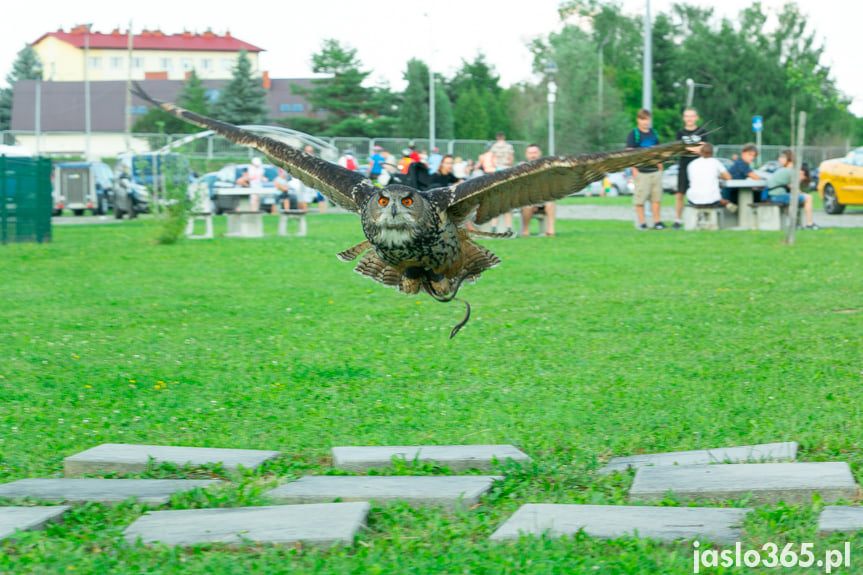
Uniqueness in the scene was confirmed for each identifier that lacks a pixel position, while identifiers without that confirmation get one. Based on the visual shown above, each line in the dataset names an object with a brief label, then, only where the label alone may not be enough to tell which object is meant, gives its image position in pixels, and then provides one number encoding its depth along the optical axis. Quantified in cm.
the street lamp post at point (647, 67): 2356
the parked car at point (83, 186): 3456
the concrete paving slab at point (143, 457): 525
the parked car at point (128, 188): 3056
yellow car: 2520
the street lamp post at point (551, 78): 2906
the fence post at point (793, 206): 1641
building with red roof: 11381
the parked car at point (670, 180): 4438
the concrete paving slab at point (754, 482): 464
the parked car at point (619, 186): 4794
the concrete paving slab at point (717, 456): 529
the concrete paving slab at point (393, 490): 473
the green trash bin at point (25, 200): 1967
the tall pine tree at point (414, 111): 7075
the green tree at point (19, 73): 9100
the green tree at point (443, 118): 7300
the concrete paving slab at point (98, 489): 474
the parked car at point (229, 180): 3172
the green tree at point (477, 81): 8931
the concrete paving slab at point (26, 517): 427
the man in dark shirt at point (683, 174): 1811
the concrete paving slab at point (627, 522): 416
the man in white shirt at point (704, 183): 1859
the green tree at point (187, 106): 6255
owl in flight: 605
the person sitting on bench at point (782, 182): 1906
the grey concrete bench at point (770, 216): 1948
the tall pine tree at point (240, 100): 7025
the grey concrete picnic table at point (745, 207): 1995
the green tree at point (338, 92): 7019
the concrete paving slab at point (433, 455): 536
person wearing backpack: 1792
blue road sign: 4303
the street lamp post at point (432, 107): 4709
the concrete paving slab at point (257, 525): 415
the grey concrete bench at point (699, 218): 1984
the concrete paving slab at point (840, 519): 412
